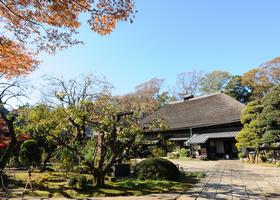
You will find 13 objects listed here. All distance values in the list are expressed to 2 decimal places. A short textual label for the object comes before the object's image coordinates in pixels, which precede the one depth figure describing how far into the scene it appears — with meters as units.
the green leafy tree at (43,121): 6.75
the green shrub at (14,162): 13.74
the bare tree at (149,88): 31.22
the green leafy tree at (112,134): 6.87
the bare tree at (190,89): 32.01
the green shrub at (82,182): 6.52
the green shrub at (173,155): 18.32
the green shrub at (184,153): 17.88
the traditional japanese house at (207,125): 16.58
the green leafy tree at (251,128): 12.51
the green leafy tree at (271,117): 11.38
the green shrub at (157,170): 7.78
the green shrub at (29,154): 11.75
